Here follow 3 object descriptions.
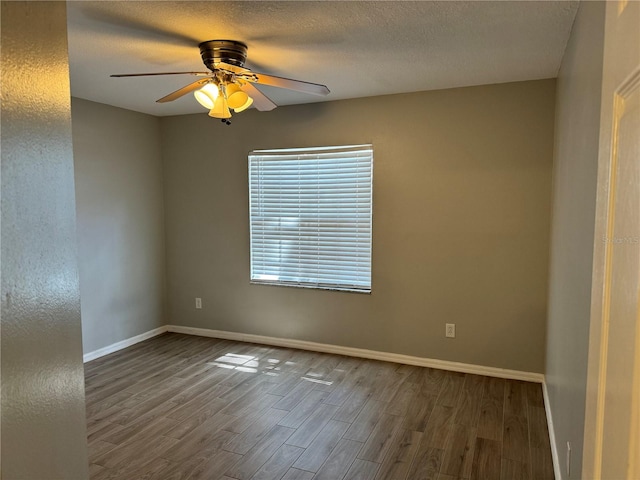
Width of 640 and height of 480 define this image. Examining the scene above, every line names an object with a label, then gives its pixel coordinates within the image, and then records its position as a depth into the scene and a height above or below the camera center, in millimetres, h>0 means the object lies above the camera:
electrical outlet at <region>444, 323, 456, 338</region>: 3907 -1040
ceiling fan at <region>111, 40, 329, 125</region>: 2590 +787
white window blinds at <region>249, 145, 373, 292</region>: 4203 -33
